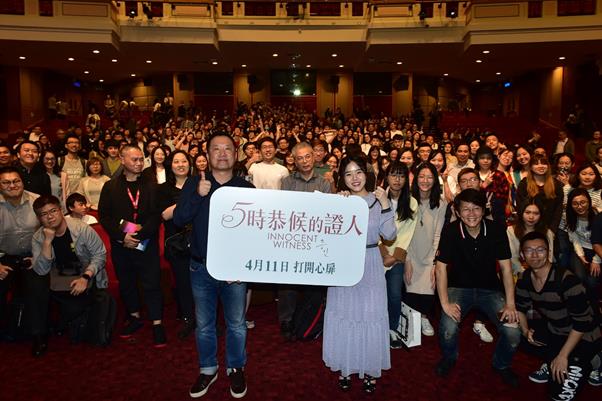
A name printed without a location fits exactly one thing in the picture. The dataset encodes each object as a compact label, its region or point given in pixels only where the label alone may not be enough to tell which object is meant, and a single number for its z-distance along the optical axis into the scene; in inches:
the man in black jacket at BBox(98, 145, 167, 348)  135.0
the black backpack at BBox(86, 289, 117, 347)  137.9
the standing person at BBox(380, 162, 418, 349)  133.8
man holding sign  103.0
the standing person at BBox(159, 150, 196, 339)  142.3
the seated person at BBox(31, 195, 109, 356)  133.3
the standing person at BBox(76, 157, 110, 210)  238.5
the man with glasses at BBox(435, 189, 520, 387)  117.2
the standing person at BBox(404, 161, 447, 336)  139.4
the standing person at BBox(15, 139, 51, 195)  181.5
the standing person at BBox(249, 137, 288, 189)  183.9
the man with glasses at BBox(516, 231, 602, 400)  107.0
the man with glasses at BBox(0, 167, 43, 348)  140.5
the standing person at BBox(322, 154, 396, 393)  108.7
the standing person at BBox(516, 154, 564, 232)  161.2
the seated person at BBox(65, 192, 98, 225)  164.1
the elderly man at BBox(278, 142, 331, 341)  144.1
